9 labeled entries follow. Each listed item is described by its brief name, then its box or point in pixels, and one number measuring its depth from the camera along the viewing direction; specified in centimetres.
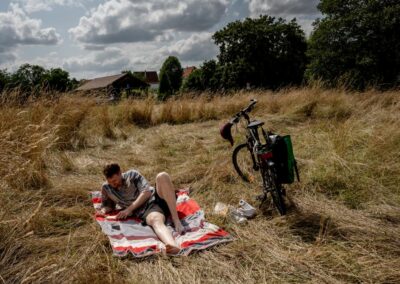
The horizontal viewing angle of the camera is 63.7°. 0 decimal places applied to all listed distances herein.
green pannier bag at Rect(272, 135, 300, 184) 311
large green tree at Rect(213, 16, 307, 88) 2758
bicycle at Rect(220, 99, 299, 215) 316
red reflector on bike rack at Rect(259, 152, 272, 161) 314
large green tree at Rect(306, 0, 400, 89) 1425
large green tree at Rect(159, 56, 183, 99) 4572
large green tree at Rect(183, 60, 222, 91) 2872
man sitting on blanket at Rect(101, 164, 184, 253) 327
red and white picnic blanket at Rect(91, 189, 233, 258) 277
